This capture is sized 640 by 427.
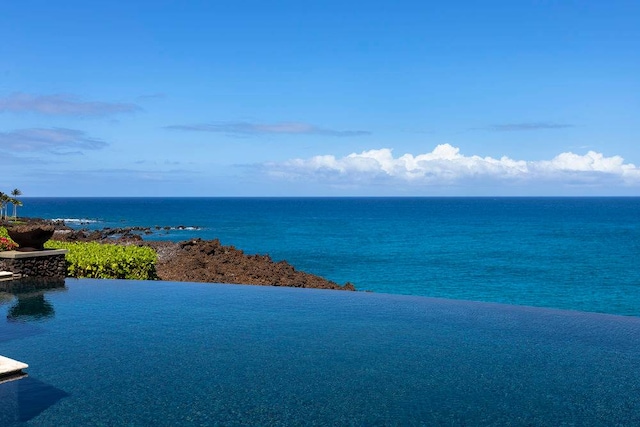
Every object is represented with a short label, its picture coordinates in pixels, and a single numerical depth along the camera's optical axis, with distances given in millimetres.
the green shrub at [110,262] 22375
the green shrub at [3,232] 27375
